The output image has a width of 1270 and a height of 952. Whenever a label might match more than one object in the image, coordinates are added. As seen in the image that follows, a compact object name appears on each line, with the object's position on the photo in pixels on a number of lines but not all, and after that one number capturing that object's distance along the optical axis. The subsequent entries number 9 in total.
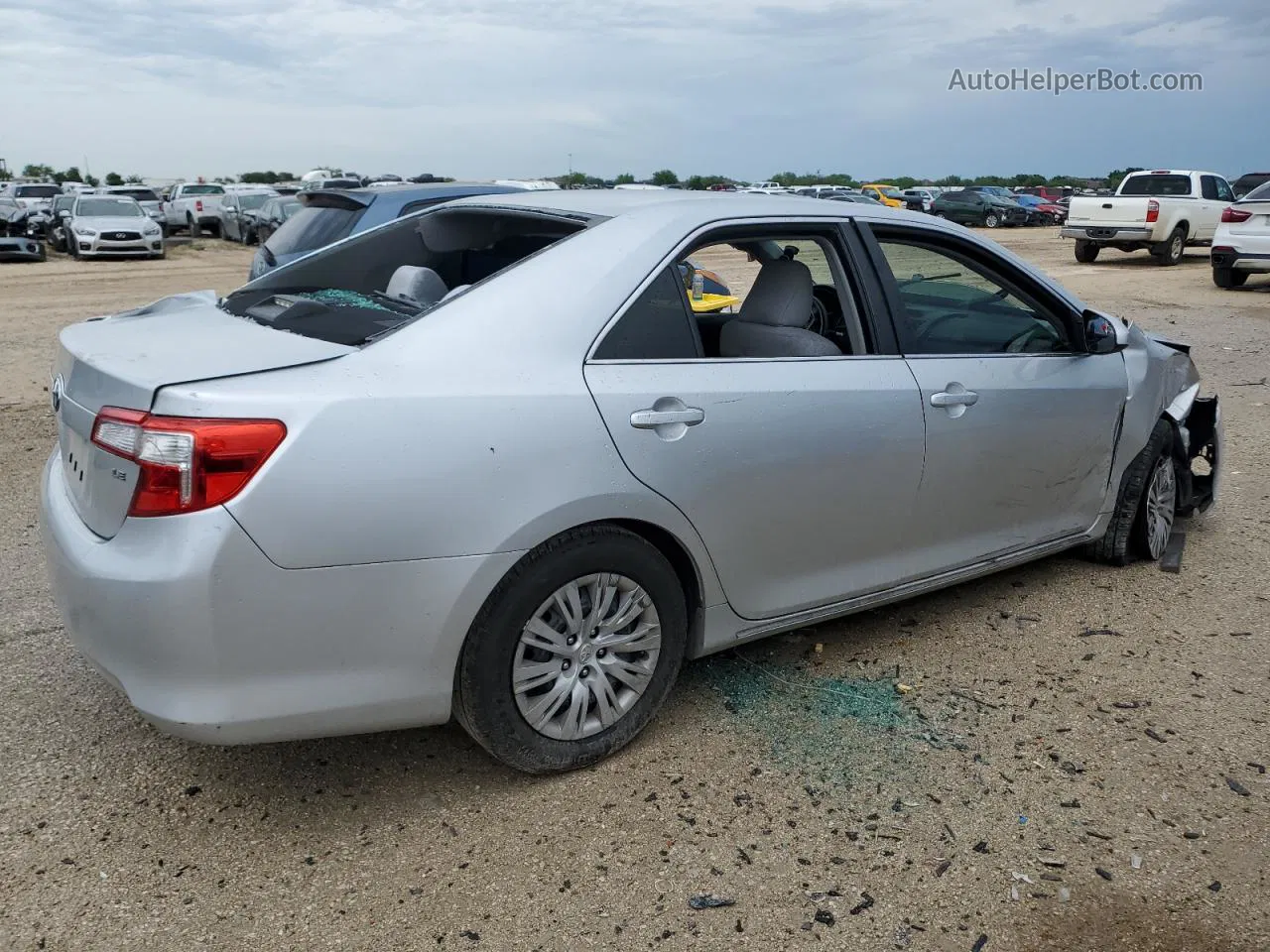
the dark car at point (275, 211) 21.08
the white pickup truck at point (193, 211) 33.47
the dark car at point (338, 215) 7.62
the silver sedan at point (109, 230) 24.56
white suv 16.80
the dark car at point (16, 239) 23.70
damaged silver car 2.61
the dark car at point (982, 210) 40.22
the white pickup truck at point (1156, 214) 22.52
